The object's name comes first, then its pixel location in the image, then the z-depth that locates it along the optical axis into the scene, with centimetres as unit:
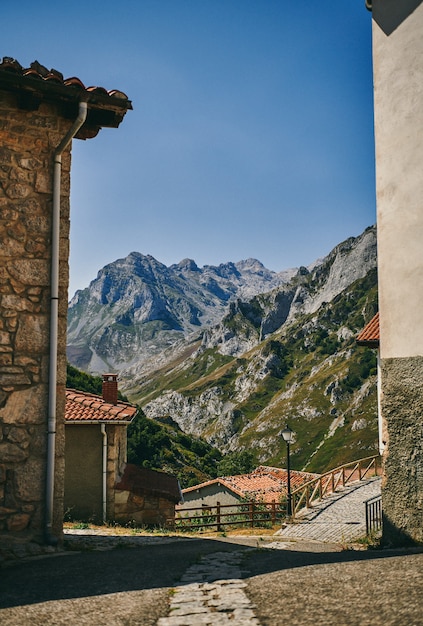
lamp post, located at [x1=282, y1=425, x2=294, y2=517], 1981
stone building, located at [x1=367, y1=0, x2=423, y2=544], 732
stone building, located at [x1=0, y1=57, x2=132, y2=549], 727
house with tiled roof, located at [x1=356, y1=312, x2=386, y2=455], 1761
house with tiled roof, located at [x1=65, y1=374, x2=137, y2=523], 1636
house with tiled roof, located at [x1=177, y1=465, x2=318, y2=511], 3984
